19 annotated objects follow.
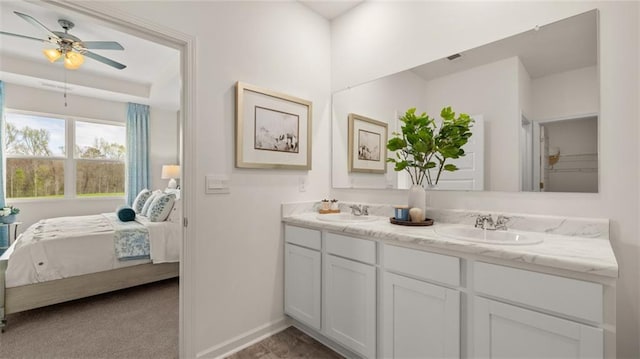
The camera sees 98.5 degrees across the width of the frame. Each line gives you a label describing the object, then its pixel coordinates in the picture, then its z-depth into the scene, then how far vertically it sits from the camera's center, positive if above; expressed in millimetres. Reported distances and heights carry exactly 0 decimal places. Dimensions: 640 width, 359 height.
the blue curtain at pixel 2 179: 3939 -13
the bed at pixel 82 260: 2285 -767
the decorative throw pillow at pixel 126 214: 3340 -445
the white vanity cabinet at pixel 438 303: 959 -562
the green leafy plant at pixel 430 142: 1689 +231
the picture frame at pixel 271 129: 1926 +371
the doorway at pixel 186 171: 1685 +43
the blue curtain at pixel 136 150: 5066 +517
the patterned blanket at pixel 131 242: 2756 -655
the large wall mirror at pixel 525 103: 1370 +434
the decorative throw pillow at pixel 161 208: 3201 -355
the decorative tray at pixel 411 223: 1658 -273
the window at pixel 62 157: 4246 +356
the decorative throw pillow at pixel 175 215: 3264 -439
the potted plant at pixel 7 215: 3607 -483
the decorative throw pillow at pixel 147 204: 3756 -358
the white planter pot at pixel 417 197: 1758 -126
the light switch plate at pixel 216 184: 1770 -39
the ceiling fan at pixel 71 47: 2719 +1347
